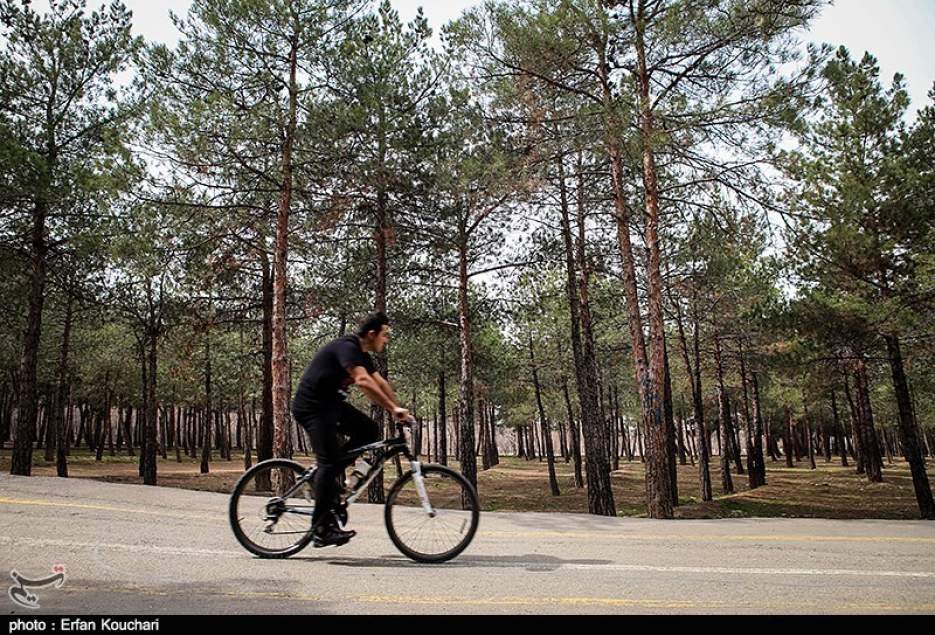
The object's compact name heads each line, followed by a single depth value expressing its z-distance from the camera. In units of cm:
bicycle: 571
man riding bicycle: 553
